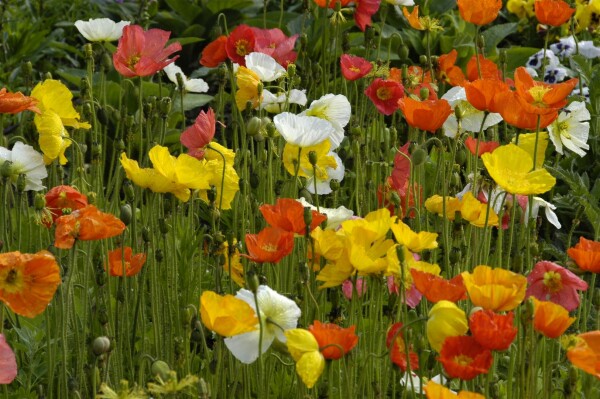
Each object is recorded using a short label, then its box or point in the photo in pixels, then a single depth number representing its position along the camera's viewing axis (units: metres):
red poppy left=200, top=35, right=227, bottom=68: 5.72
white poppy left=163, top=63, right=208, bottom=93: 5.91
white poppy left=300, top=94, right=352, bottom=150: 5.03
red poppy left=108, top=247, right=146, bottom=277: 4.32
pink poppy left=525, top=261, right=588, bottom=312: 3.67
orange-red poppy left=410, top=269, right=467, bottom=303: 3.24
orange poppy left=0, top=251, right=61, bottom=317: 3.36
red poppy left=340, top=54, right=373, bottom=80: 5.55
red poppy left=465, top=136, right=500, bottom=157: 4.80
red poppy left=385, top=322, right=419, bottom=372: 3.47
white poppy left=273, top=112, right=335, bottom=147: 4.28
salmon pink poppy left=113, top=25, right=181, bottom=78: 5.18
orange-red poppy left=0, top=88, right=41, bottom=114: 4.48
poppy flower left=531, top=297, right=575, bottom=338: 3.07
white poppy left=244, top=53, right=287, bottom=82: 5.18
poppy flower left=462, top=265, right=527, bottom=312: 3.13
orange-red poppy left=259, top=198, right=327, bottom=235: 3.74
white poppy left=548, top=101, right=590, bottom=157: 5.16
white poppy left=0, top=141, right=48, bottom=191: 4.48
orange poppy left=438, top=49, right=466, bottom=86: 6.47
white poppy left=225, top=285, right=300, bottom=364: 3.30
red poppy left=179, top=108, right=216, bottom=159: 4.80
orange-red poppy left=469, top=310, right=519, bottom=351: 2.94
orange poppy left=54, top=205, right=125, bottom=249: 3.57
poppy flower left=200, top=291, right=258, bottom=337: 3.08
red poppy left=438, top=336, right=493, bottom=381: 2.95
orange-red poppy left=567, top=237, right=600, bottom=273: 3.64
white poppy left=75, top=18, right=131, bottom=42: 5.77
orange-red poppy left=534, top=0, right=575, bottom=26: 5.84
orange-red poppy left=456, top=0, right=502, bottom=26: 5.30
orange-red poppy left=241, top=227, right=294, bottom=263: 3.63
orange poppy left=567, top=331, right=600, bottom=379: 2.92
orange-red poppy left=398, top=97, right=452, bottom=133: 4.37
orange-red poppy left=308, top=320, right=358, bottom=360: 3.08
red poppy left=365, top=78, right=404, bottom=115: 5.33
